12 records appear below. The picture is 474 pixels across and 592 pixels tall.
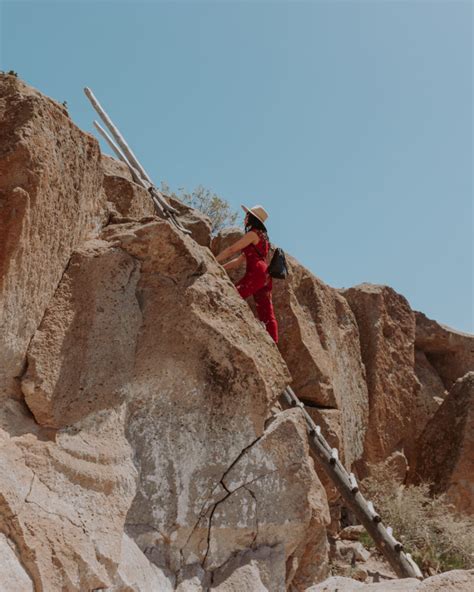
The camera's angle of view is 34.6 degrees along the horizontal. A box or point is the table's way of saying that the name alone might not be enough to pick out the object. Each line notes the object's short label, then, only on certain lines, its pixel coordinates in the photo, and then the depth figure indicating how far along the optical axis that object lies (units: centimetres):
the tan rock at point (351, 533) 873
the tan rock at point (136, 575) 424
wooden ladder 668
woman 669
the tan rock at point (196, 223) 805
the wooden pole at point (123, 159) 714
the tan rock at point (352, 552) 802
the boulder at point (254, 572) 491
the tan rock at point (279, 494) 514
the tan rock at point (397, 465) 1007
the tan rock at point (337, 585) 403
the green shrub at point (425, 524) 807
